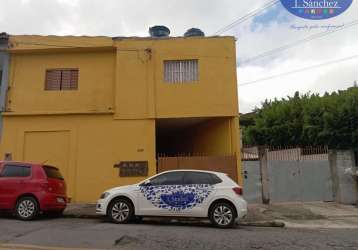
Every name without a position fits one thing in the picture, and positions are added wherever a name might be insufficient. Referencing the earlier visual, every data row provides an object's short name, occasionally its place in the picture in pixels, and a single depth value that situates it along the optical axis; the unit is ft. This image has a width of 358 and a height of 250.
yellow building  49.26
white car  33.55
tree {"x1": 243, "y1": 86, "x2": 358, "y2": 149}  64.28
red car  35.91
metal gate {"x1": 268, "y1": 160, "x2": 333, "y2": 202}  52.03
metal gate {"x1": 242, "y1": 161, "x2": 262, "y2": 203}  51.26
